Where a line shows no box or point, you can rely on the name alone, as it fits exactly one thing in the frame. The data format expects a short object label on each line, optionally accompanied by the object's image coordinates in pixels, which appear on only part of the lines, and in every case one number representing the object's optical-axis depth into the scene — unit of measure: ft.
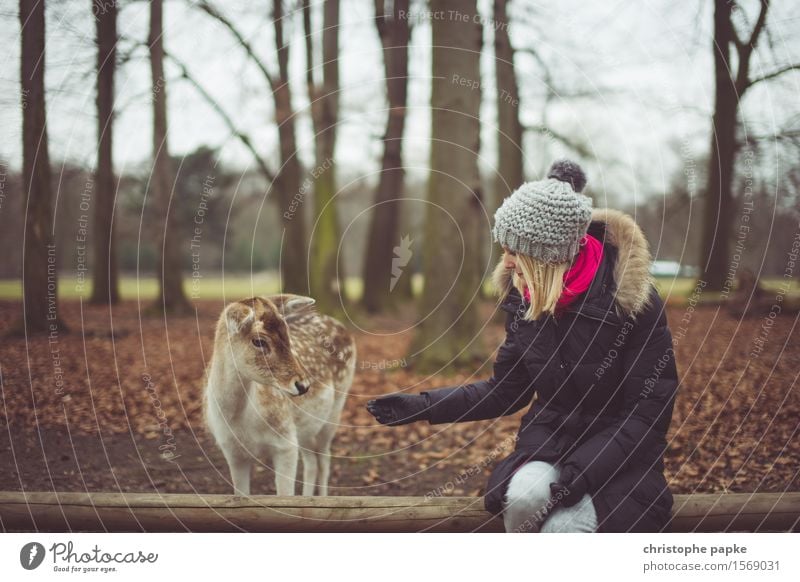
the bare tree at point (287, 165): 25.45
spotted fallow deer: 12.80
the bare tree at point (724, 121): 18.69
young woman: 9.81
